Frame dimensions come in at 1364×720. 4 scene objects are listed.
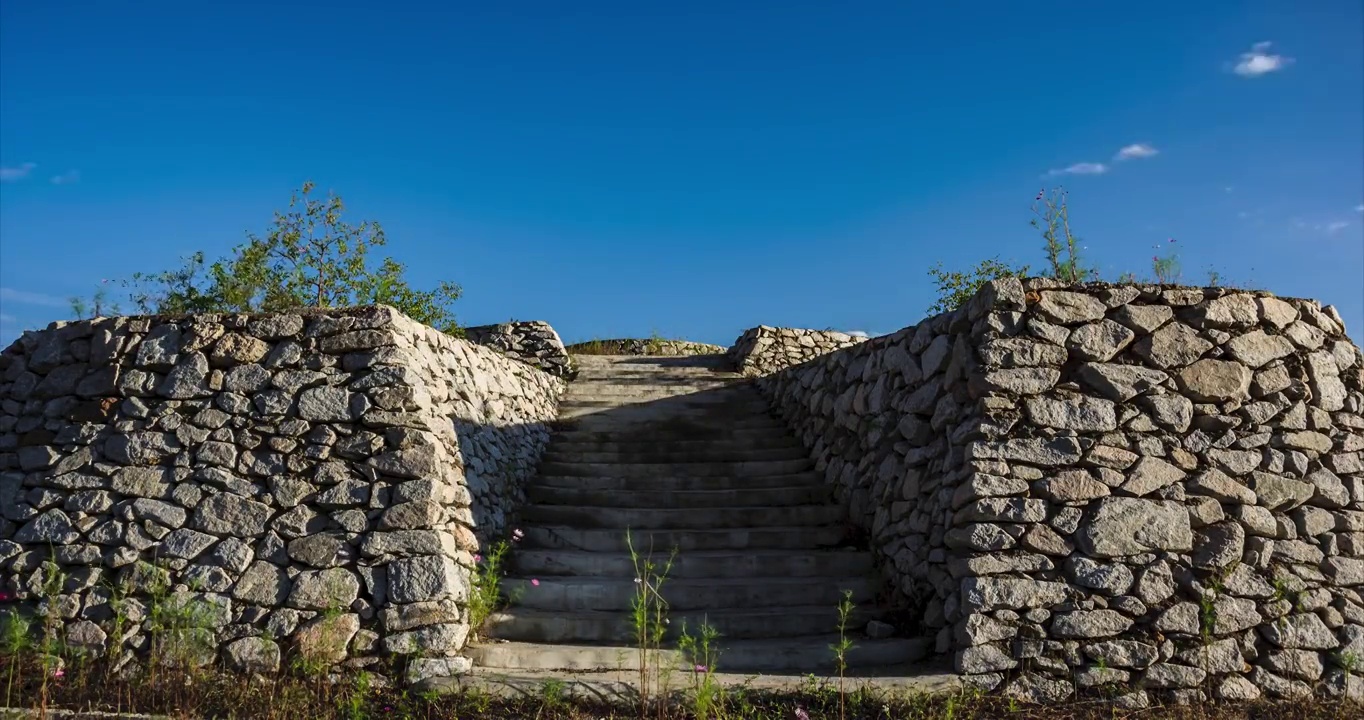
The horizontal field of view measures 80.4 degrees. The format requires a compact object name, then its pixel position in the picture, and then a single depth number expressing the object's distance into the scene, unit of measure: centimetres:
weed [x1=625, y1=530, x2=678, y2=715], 441
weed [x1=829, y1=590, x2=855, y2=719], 430
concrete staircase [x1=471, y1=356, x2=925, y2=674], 550
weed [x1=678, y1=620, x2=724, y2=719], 414
